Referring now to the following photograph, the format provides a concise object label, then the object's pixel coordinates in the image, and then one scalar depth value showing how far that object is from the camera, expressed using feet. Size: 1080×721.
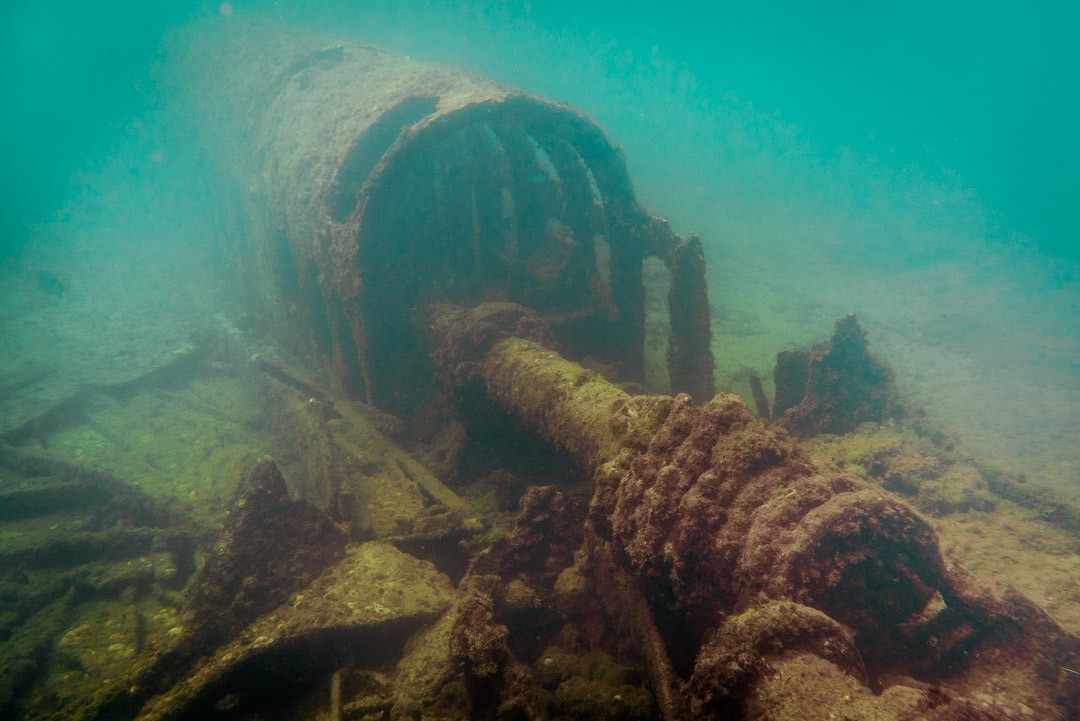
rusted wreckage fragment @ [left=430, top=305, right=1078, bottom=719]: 6.62
